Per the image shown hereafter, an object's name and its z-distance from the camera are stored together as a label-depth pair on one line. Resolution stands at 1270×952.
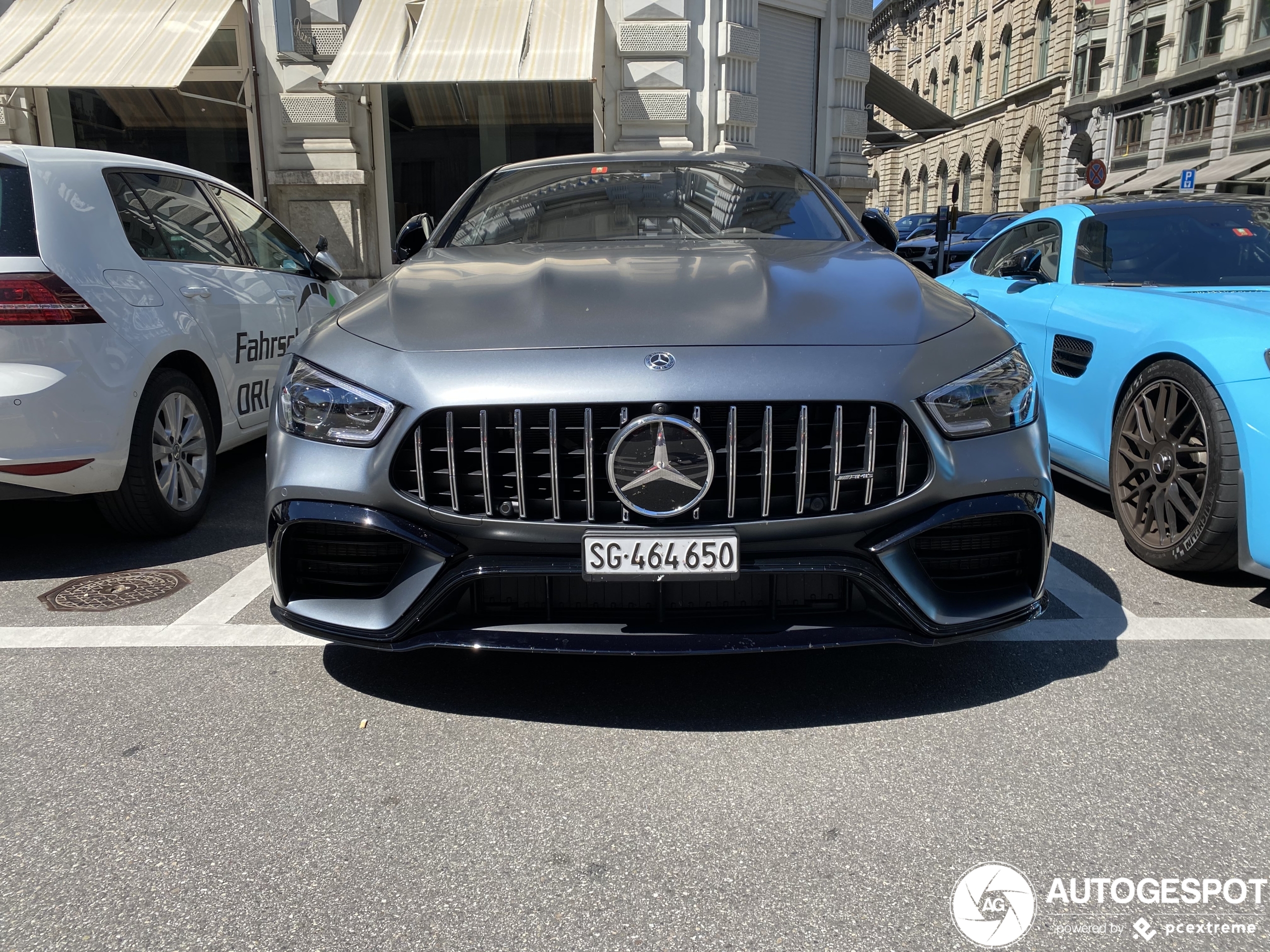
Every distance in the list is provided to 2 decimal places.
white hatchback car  3.59
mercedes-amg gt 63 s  2.36
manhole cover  3.55
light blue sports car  3.33
